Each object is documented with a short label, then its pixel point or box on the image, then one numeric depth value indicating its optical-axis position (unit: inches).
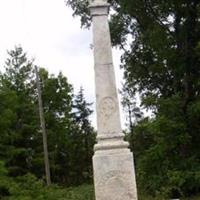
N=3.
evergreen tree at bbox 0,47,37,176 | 994.4
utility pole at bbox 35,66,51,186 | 929.0
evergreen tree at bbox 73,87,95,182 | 1501.0
